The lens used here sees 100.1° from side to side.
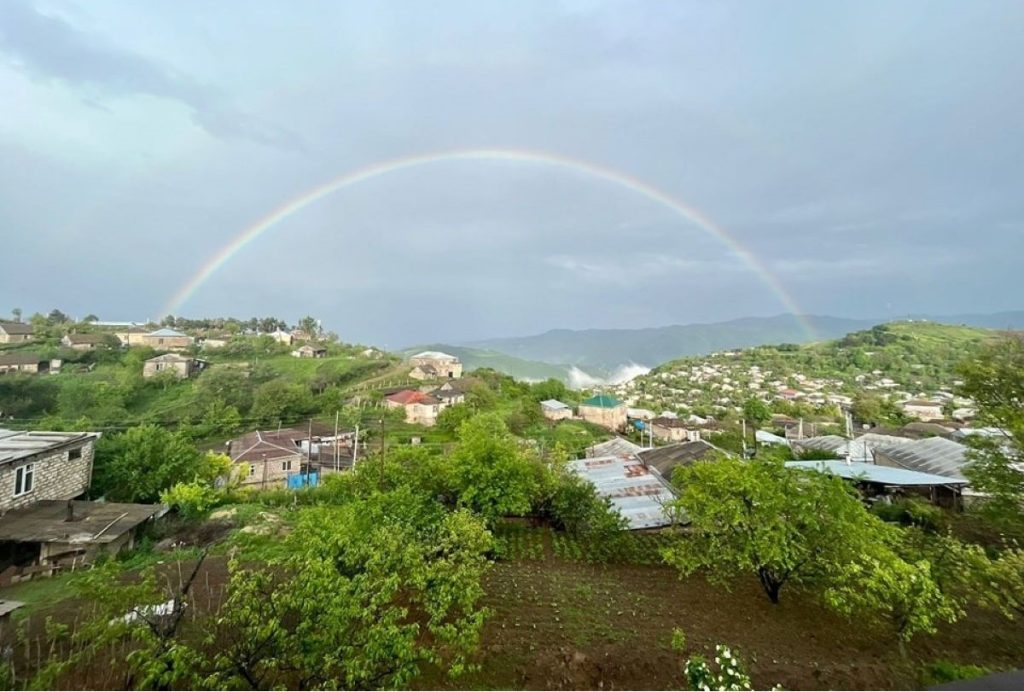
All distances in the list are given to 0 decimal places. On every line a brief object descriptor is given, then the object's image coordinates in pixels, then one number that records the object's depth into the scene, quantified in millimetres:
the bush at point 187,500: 16825
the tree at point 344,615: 5117
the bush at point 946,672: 7566
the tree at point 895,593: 7281
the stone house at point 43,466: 14609
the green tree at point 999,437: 10883
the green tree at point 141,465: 18547
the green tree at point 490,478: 13609
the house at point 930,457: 19250
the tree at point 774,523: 9078
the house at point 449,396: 50500
